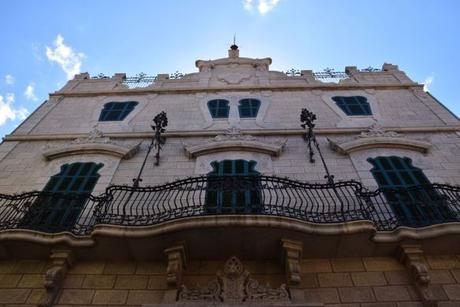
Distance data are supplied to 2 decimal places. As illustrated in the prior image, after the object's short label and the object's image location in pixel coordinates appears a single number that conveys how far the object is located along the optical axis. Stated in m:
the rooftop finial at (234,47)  15.62
